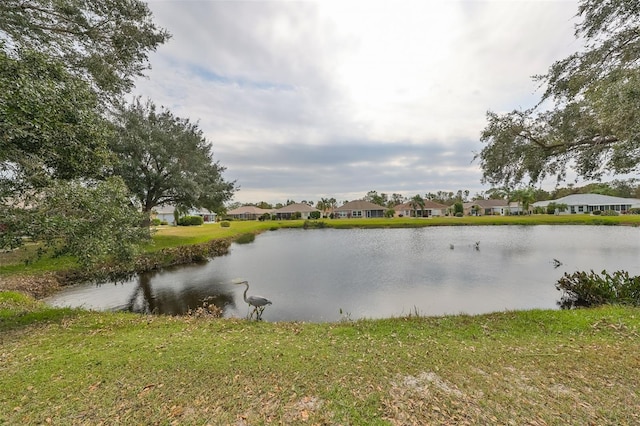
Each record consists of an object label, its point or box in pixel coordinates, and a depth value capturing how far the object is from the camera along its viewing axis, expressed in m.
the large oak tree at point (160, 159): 18.39
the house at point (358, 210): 65.19
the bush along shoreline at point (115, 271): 10.33
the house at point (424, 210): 66.50
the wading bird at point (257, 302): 8.30
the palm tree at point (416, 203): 63.99
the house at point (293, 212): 66.50
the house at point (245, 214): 70.62
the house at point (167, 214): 56.07
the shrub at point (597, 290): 8.45
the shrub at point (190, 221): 42.07
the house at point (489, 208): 70.25
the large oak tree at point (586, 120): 6.07
